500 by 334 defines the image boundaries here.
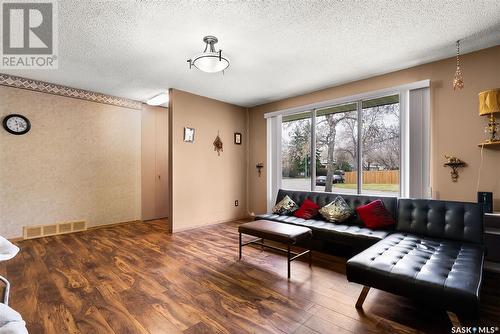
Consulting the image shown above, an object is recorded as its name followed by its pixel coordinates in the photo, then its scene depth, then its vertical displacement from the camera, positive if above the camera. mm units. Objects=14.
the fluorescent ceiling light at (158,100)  4686 +1412
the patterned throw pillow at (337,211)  3312 -644
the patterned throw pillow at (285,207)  3881 -676
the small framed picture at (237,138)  5402 +669
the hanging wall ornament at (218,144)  5000 +481
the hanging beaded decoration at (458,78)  2730 +1059
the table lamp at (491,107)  2484 +634
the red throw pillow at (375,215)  2984 -638
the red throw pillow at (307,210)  3645 -691
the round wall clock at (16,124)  3610 +687
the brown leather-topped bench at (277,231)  2586 -760
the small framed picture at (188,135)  4449 +619
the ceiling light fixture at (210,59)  2541 +1185
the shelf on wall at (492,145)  2608 +236
